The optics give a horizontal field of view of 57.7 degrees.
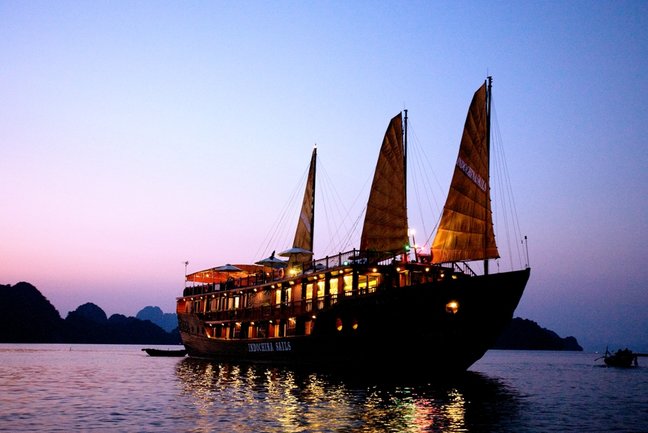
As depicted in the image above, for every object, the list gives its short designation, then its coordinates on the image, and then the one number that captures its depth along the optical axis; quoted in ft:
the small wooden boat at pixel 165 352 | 221.87
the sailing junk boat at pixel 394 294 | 90.53
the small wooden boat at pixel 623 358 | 217.56
